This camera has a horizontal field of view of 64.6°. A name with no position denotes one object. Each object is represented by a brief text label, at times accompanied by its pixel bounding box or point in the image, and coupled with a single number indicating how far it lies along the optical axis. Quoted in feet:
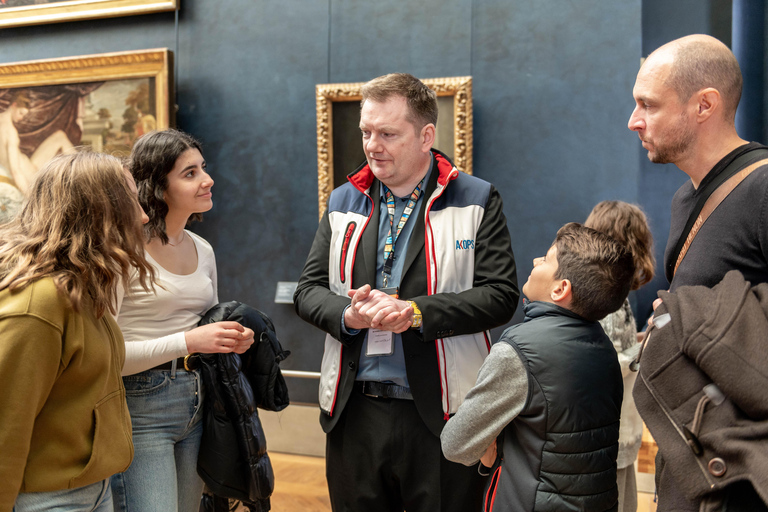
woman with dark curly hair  7.48
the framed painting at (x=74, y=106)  16.30
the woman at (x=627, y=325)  9.92
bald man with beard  5.71
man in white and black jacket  7.67
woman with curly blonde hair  5.09
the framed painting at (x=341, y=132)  14.85
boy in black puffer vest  5.93
